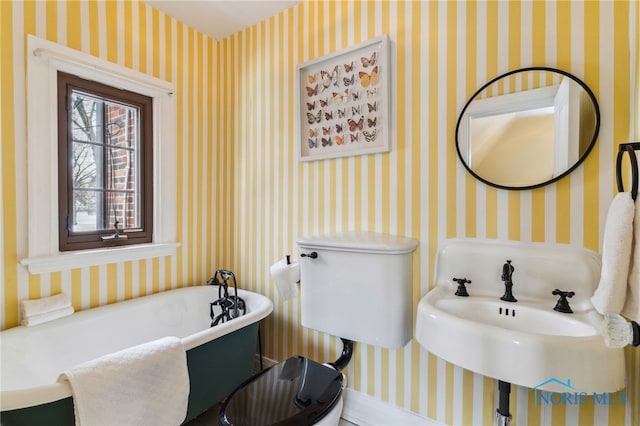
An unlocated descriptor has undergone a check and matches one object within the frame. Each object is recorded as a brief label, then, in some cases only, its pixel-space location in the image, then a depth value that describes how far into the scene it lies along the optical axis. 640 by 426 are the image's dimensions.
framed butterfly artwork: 1.66
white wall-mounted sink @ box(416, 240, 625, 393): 0.89
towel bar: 0.85
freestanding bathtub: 1.03
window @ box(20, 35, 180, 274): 1.54
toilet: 1.15
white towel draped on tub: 1.03
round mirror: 1.21
